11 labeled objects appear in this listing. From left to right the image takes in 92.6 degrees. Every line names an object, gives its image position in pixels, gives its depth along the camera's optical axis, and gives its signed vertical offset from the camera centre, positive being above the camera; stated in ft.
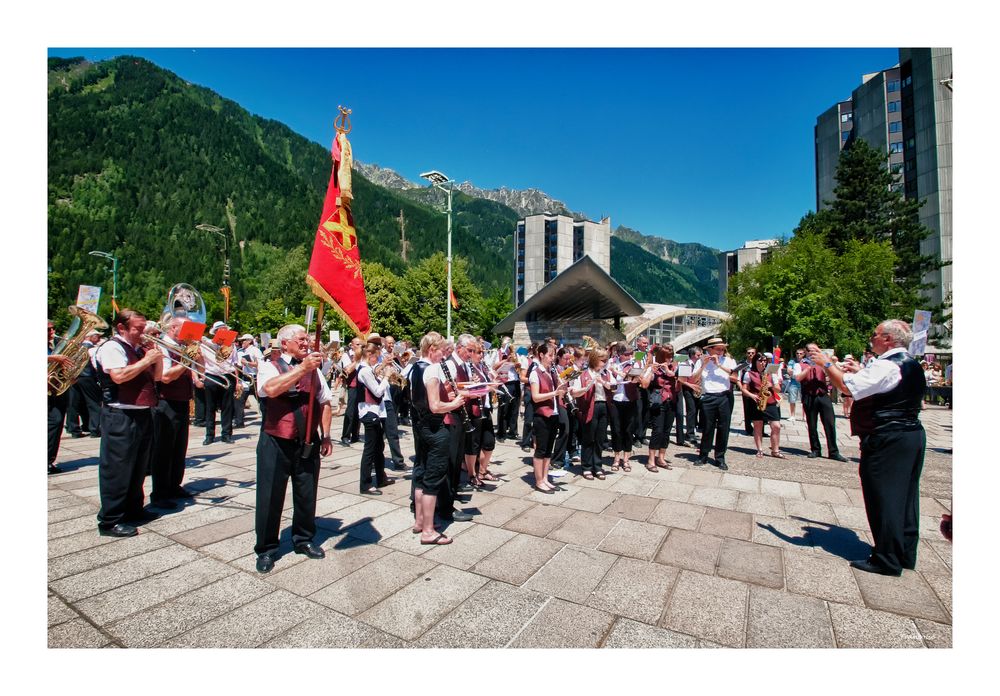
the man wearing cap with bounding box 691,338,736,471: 25.70 -2.46
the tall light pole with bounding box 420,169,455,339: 65.26 +24.10
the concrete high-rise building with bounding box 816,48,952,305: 136.36 +76.71
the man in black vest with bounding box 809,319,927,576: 12.49 -2.34
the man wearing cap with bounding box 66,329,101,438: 30.81 -3.11
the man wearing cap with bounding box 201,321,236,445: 29.48 -3.25
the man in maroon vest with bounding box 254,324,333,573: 12.69 -2.18
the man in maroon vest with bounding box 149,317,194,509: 17.30 -2.68
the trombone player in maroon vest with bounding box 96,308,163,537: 14.74 -1.93
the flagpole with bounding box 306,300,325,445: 12.87 -1.62
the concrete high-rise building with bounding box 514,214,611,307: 319.47 +75.13
